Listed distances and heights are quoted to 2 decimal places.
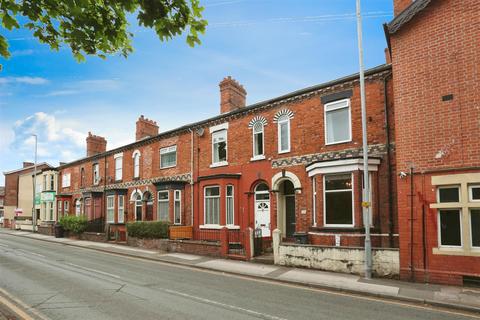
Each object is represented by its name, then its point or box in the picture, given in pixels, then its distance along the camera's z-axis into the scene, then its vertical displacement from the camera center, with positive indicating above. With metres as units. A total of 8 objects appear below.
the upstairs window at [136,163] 27.55 +2.22
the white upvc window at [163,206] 23.69 -0.95
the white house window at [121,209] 28.61 -1.35
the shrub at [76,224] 29.30 -2.59
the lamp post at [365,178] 11.37 +0.40
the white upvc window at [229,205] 19.44 -0.76
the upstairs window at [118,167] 29.62 +2.10
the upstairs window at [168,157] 24.06 +2.41
